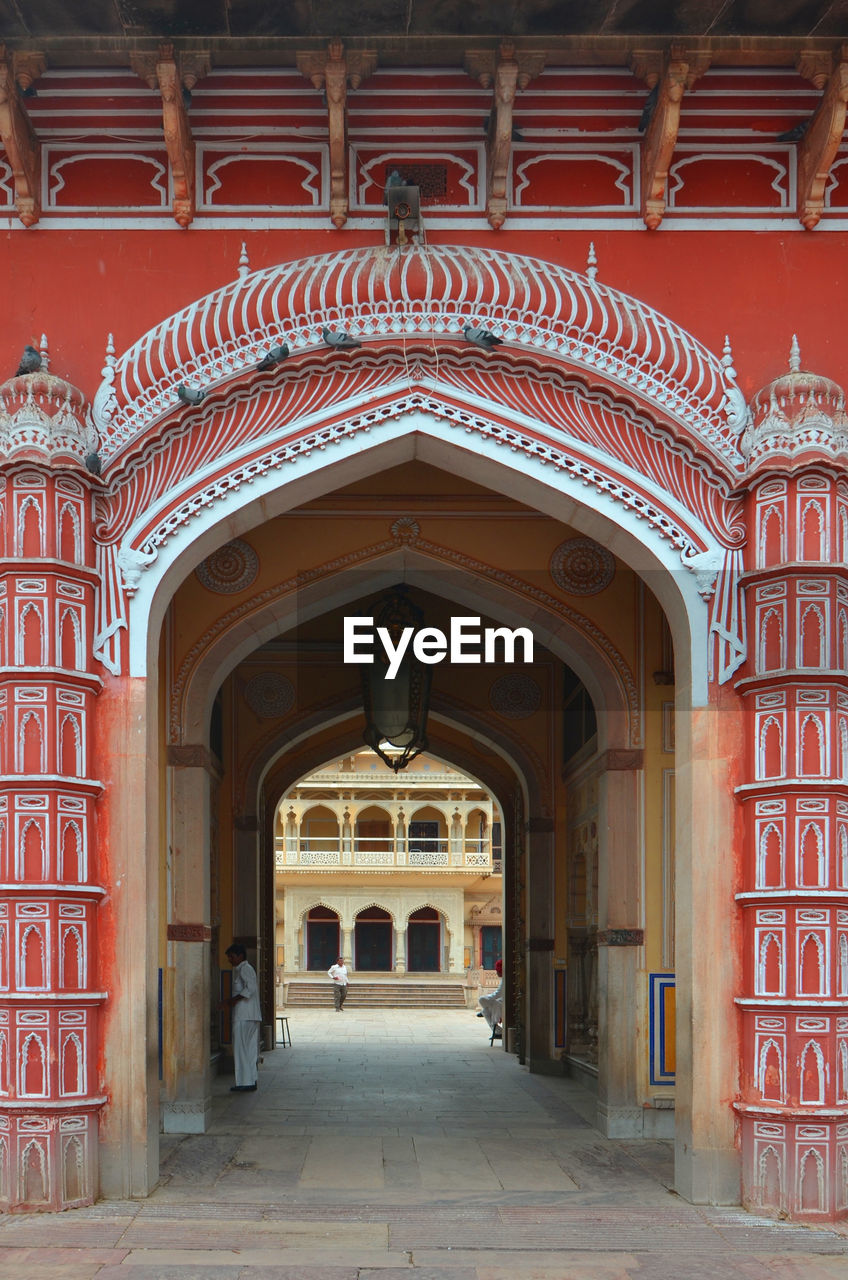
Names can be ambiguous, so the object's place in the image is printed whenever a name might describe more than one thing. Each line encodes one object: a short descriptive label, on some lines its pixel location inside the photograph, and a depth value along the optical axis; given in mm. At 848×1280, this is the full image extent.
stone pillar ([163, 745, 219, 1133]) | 8148
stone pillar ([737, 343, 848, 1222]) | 5727
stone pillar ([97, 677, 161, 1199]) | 5844
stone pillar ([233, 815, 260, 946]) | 11195
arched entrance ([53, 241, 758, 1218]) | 6016
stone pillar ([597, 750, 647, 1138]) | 8008
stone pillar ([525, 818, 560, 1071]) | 11047
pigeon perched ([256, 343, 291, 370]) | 6215
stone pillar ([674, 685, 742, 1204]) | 5902
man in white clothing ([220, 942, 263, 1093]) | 9648
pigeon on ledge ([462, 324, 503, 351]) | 6227
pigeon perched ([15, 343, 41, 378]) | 6105
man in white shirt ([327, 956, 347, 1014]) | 23969
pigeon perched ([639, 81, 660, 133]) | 6207
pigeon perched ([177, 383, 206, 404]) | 6164
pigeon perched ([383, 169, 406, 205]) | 6211
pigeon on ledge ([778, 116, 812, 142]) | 6355
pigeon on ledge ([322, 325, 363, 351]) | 6203
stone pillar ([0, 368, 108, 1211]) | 5676
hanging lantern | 9555
